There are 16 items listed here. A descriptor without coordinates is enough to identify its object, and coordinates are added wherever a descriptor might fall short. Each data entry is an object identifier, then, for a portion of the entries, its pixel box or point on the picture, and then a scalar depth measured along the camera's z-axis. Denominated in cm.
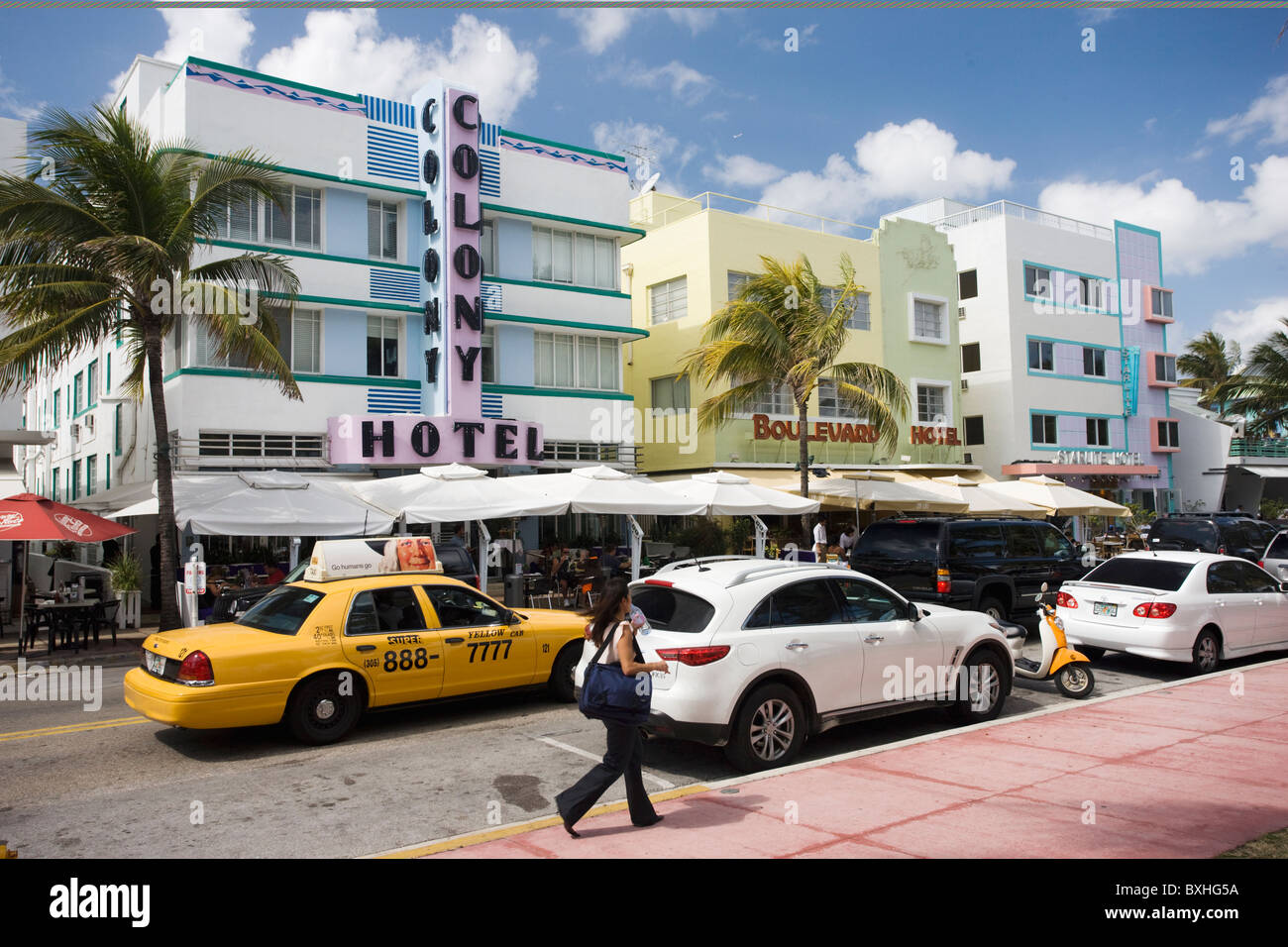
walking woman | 580
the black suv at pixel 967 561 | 1345
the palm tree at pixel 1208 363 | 6000
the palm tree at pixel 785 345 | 2191
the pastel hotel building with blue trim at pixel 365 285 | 2130
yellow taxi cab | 808
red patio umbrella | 1394
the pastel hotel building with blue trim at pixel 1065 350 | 3806
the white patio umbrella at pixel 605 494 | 1758
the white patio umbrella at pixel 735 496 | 1889
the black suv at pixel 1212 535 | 2192
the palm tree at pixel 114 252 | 1481
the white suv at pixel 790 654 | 724
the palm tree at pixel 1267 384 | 3903
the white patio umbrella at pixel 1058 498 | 2697
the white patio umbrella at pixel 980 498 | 2567
